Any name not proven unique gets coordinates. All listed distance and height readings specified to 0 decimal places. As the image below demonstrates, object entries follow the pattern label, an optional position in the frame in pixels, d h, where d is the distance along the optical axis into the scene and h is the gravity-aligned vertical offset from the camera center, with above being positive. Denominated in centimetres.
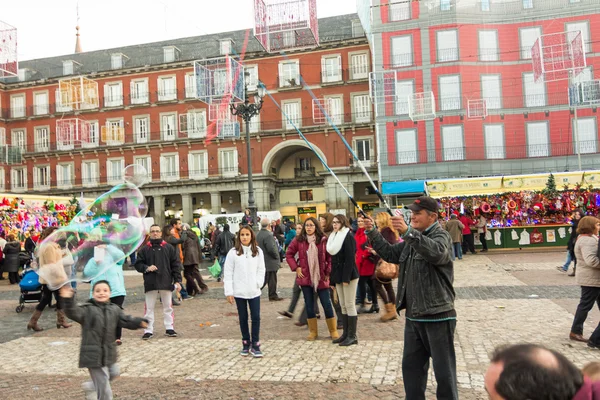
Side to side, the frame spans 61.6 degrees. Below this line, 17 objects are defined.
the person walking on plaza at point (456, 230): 1702 -84
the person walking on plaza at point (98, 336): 405 -94
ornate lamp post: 1734 +358
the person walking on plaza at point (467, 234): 1886 -111
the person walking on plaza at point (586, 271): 610 -89
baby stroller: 1013 -131
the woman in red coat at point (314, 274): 670 -83
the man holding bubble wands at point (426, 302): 343 -68
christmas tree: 1898 +38
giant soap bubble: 463 -18
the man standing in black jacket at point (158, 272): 729 -79
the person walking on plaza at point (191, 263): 1144 -104
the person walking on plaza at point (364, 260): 810 -82
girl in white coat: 610 -85
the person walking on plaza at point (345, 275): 641 -83
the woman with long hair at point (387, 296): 782 -139
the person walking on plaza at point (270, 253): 1019 -80
